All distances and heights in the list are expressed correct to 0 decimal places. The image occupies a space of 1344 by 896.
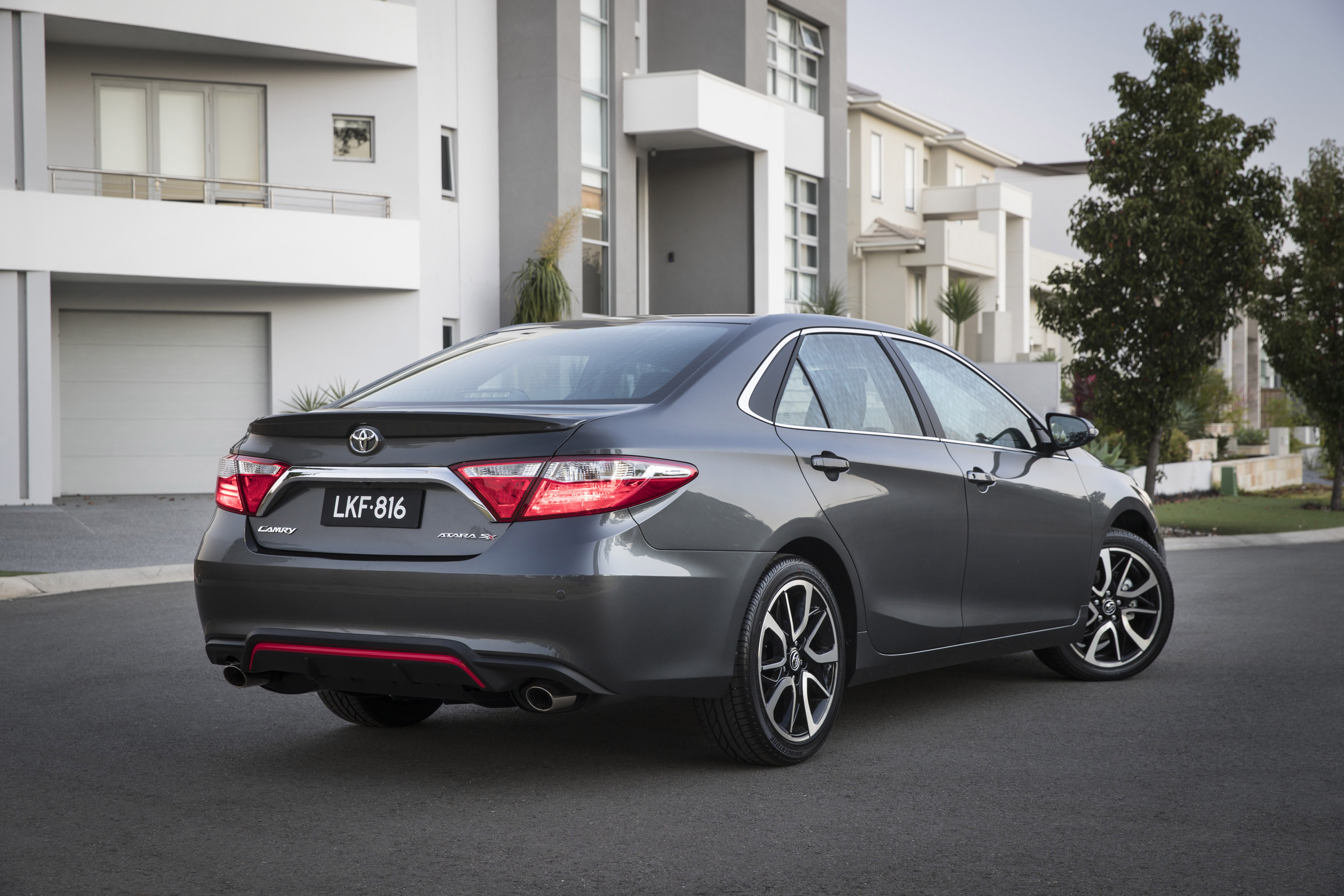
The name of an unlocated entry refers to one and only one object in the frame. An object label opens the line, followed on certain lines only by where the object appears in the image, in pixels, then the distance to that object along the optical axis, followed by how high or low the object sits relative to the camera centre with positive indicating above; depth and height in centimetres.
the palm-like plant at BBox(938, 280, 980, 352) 3284 +205
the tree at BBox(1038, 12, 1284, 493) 1783 +196
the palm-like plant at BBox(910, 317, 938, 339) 3022 +147
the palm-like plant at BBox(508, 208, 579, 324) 2361 +187
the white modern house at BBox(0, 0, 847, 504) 2000 +311
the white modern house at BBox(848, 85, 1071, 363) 4069 +515
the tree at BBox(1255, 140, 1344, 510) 2194 +132
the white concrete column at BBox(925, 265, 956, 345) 4116 +312
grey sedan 452 -44
